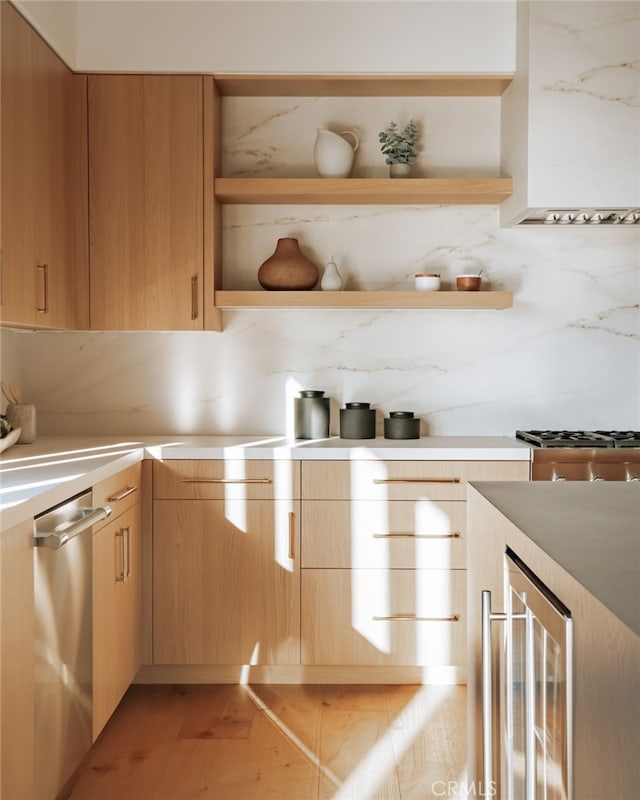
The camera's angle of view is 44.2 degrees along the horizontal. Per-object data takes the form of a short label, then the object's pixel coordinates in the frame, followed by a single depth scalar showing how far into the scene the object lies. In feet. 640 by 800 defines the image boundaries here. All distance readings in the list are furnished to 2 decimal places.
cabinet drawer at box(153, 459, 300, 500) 9.52
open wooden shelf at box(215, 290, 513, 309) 10.27
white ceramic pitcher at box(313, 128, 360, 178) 10.44
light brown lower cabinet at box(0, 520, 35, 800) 5.38
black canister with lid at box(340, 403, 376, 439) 10.48
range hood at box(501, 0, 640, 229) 9.62
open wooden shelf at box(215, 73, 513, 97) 10.18
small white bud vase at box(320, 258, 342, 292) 10.59
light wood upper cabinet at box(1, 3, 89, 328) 8.08
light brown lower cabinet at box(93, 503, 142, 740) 7.67
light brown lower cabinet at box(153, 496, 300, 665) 9.54
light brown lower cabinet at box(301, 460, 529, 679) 9.53
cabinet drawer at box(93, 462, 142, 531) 7.83
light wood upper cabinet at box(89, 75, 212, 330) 10.05
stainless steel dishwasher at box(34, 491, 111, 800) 6.12
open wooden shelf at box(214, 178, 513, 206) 10.18
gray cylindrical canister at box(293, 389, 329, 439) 10.63
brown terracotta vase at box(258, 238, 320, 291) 10.54
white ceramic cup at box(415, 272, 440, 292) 10.49
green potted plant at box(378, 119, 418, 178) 10.60
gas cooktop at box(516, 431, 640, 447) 9.57
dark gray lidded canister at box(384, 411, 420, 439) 10.48
